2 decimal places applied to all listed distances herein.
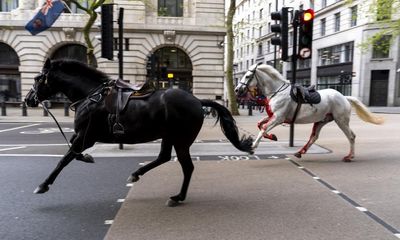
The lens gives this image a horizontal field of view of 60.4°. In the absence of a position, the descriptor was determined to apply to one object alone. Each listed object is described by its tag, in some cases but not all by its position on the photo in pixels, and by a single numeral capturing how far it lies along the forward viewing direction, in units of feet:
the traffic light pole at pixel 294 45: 30.94
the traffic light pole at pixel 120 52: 31.50
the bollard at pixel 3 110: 73.31
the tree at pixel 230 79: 78.54
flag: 71.75
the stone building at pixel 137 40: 95.09
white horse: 25.85
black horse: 16.02
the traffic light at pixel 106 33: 31.35
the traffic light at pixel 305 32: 30.19
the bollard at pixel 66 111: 74.54
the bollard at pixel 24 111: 73.31
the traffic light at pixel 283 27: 31.48
